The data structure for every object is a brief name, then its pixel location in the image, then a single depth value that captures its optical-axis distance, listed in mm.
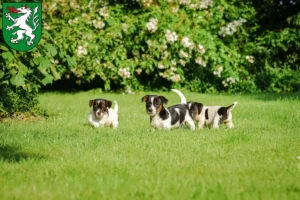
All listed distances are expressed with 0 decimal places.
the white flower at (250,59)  38391
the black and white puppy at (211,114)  18781
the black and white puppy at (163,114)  17766
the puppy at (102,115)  18719
